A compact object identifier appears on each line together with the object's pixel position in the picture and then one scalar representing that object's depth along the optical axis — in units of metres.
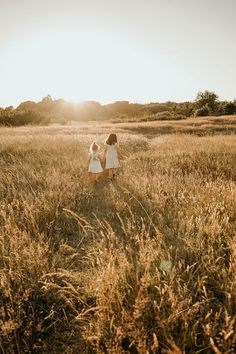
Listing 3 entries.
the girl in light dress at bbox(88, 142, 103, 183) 6.93
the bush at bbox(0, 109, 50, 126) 28.29
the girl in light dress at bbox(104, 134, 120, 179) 7.66
